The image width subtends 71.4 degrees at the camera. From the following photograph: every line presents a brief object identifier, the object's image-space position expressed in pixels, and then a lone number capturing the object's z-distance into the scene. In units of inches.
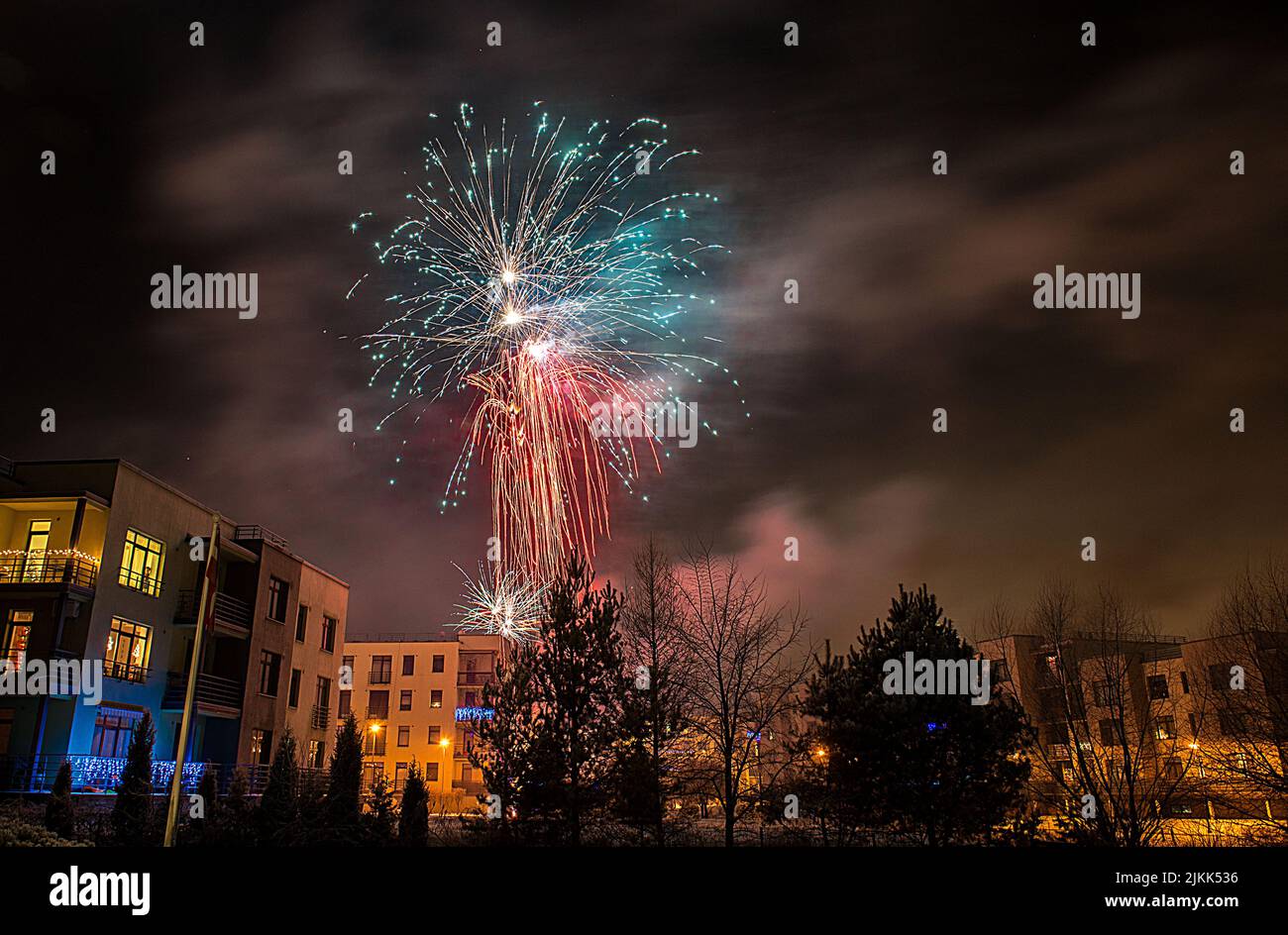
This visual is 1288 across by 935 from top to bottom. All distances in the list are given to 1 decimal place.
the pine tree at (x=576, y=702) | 941.8
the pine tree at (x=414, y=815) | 1020.5
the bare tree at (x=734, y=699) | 1168.8
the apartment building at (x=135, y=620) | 1106.1
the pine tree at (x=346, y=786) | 987.3
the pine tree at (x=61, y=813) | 911.7
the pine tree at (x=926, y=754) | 959.0
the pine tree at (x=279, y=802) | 962.7
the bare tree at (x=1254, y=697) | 1033.5
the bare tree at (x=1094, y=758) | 1017.5
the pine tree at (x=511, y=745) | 943.0
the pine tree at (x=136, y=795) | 927.0
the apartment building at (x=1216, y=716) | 1048.2
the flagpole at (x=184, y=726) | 773.3
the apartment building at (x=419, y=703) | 3073.3
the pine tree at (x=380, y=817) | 1002.7
